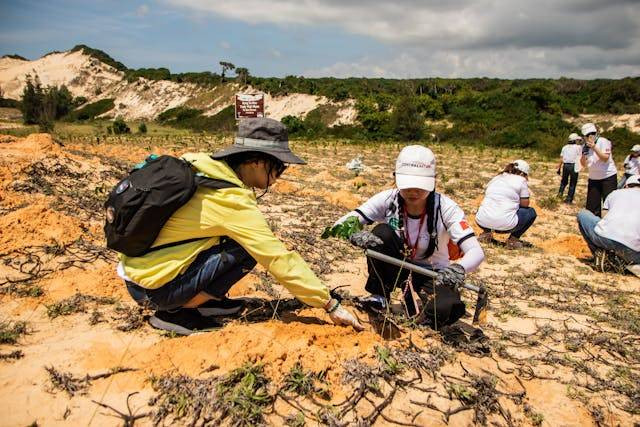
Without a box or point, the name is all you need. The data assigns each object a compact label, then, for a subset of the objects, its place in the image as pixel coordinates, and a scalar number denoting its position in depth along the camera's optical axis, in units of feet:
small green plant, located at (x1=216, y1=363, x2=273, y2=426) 6.05
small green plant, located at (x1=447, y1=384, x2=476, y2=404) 6.84
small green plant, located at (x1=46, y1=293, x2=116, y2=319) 9.10
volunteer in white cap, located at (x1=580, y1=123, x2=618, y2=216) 21.08
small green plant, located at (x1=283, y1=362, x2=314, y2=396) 6.60
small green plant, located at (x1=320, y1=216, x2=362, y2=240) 8.98
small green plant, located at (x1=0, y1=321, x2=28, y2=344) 7.90
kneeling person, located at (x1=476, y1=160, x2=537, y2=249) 17.84
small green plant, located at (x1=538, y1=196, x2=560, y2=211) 27.43
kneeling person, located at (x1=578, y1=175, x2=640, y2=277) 14.25
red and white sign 47.83
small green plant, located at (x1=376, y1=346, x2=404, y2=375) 7.15
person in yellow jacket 7.13
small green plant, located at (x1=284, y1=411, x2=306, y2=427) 6.04
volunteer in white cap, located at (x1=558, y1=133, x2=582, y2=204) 28.37
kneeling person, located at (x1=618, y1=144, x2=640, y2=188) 22.86
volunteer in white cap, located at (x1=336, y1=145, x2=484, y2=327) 8.28
